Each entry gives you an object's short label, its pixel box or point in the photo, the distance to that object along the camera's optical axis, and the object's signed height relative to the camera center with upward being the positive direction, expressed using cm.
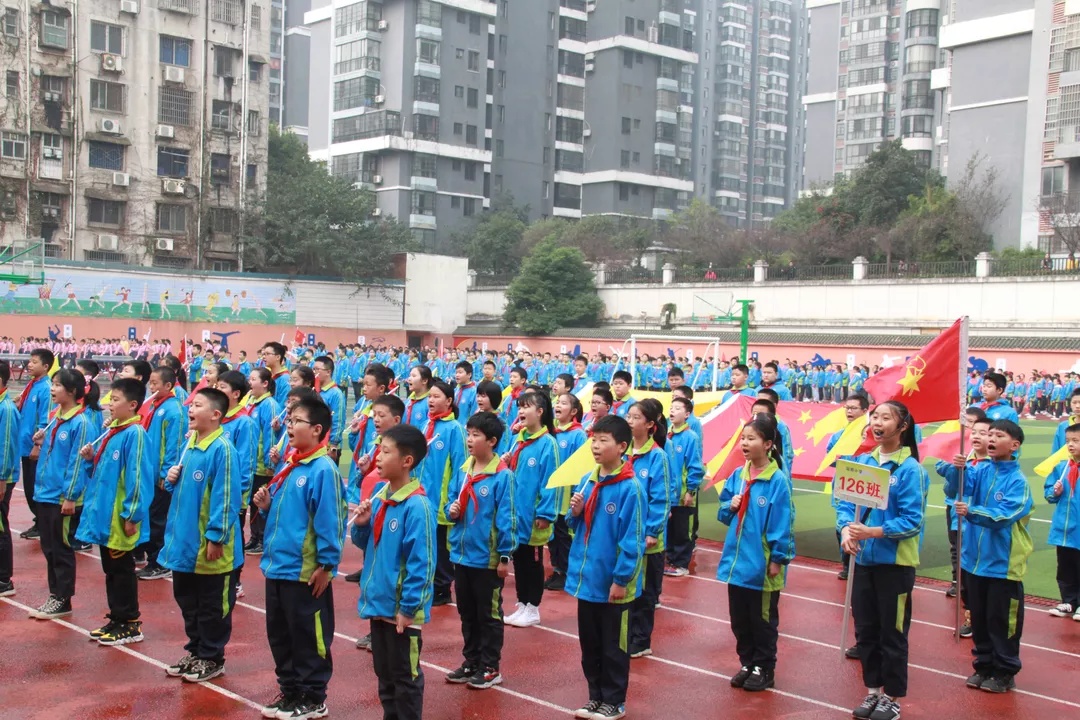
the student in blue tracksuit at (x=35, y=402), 930 -108
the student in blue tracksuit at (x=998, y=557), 683 -165
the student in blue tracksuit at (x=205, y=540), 633 -153
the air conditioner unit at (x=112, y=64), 4100 +848
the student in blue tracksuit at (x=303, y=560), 577 -149
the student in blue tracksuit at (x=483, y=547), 664 -161
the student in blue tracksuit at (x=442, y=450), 819 -123
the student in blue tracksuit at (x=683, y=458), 961 -145
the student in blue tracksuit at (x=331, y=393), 1097 -110
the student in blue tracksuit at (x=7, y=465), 833 -148
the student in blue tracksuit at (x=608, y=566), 597 -153
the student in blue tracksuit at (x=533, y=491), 782 -147
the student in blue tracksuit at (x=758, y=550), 650 -154
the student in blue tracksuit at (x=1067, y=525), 840 -173
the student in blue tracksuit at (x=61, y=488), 768 -151
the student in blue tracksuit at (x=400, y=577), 536 -146
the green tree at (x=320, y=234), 4459 +231
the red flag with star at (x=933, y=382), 794 -58
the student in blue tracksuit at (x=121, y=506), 695 -148
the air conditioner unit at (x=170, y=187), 4270 +390
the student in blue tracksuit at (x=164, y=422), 836 -110
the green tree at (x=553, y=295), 4694 -2
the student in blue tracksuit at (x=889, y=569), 612 -156
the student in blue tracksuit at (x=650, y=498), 665 -126
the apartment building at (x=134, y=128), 3959 +616
